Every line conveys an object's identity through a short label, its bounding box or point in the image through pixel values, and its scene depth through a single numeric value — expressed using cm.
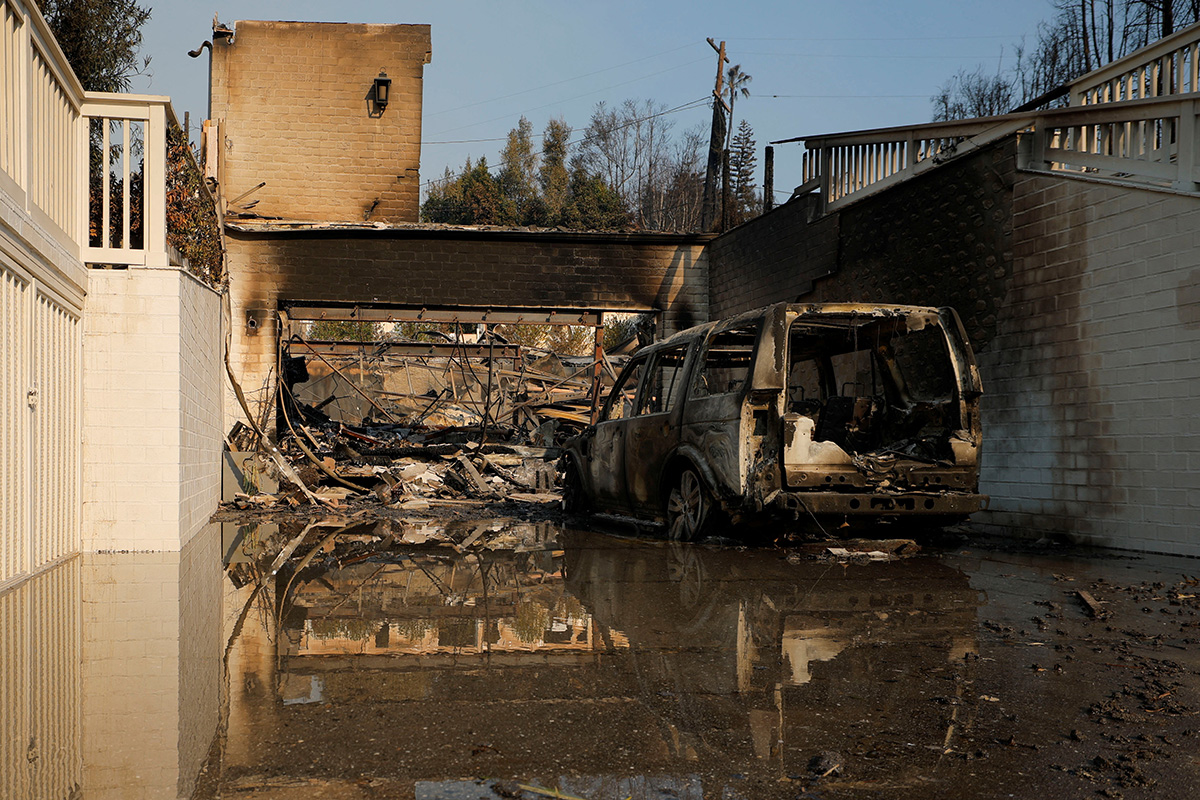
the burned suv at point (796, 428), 802
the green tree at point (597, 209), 5031
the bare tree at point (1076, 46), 2216
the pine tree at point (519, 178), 5603
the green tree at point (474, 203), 5484
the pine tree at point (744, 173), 5819
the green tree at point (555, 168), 5756
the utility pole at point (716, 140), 3412
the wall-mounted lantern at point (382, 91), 2447
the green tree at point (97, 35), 1698
